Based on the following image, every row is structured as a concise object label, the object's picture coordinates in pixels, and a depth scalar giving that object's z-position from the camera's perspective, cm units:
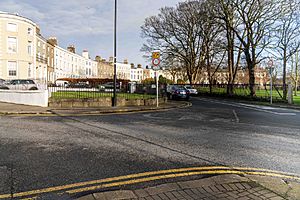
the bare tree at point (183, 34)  3528
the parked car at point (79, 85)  1713
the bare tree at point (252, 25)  2341
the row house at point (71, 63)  6209
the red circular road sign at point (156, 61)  1562
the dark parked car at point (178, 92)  2566
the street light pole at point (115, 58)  1552
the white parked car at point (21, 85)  1941
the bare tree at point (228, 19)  2545
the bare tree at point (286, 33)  2309
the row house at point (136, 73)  13520
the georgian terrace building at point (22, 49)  3968
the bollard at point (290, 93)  2068
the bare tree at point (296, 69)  3491
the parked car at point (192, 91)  3769
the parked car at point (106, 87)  1763
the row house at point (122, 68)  9544
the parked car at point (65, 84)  1747
